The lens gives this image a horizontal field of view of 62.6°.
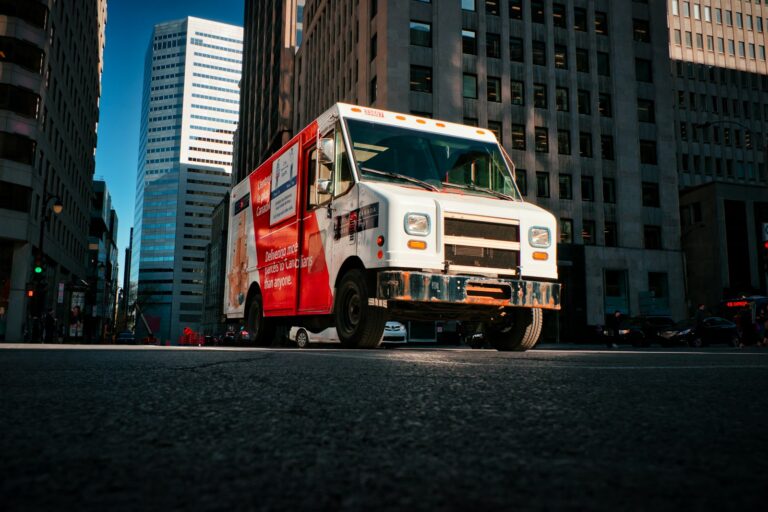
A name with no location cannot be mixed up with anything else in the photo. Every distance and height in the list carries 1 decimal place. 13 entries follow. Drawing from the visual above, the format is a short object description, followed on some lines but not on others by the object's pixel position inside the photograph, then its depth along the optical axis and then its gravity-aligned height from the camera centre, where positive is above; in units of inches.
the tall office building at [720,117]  1866.4 +979.6
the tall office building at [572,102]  1539.1 +588.2
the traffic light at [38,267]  987.9 +94.2
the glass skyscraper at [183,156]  6815.9 +1995.6
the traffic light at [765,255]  732.0 +95.7
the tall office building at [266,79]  2709.2 +1281.3
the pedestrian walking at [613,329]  1071.0 +10.9
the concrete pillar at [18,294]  1376.7 +72.9
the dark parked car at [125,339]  2231.8 -37.5
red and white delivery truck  337.4 +57.0
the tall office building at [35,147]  1395.2 +445.2
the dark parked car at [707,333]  1024.2 +5.5
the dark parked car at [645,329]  1149.7 +12.4
